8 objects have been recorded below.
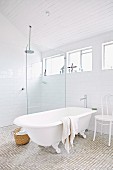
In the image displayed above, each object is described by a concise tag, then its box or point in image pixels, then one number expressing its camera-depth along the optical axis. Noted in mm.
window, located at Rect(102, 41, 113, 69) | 3693
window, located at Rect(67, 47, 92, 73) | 4133
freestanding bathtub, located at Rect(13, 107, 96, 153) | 2345
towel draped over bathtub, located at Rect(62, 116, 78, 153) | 2469
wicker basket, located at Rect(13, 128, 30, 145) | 2898
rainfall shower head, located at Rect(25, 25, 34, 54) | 4348
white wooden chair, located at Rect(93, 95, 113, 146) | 3501
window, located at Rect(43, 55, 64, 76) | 4176
